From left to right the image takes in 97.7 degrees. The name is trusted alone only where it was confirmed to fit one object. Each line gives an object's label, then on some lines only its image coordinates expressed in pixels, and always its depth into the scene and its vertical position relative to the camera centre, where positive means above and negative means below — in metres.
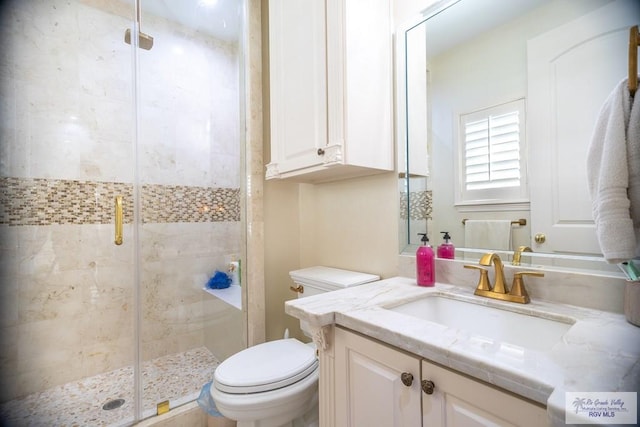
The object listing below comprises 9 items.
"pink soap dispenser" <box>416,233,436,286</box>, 1.10 -0.21
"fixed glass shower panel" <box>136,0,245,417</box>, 1.92 +0.28
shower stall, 1.63 +0.11
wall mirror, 0.85 +0.40
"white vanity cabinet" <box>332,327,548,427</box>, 0.52 -0.40
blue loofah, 2.13 -0.49
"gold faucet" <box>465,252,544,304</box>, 0.89 -0.24
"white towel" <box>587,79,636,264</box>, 0.65 +0.08
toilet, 1.06 -0.66
